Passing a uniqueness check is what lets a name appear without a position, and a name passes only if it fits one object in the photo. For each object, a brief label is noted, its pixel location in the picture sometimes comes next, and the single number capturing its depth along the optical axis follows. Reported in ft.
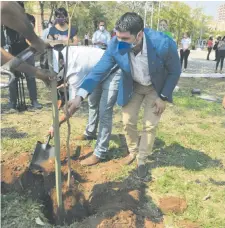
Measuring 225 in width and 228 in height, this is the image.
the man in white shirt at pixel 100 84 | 10.55
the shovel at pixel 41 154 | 10.49
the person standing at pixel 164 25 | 29.78
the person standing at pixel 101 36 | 31.50
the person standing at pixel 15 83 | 16.34
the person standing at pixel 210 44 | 62.03
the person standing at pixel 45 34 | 18.55
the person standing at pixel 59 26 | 18.03
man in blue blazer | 9.22
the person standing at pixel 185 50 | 39.07
